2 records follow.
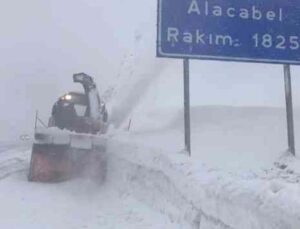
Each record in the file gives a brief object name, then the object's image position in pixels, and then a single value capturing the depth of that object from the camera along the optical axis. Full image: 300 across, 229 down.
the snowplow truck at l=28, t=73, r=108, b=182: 15.06
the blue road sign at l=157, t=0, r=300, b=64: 11.71
